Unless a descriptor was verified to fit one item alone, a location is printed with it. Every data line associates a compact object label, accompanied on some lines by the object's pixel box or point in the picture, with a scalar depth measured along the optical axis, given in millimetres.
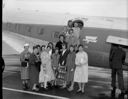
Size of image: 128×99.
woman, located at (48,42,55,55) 7688
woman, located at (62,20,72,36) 8198
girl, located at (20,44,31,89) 7453
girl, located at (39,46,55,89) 7445
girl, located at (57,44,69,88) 7531
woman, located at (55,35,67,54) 7953
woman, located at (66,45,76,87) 7355
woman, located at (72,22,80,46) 7930
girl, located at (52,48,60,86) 7613
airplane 7883
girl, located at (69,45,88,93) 7195
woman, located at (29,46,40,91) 7367
